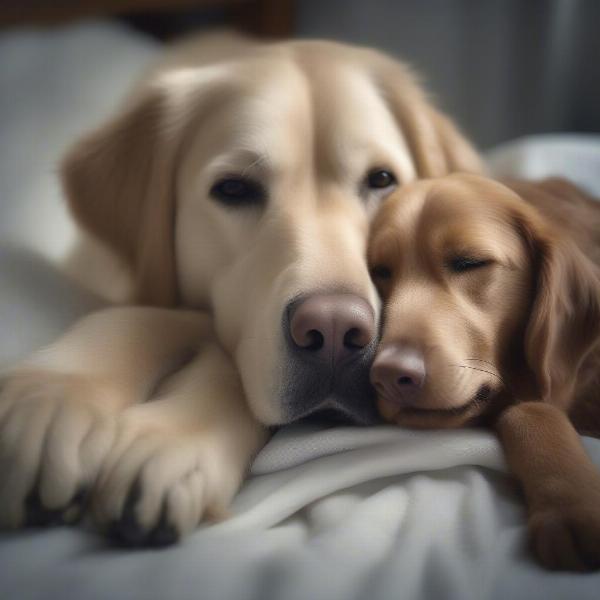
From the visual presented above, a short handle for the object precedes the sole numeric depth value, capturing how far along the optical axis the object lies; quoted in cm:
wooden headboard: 73
